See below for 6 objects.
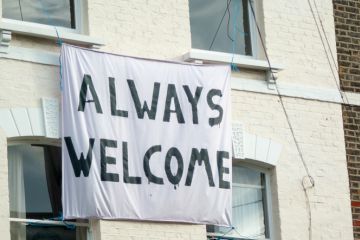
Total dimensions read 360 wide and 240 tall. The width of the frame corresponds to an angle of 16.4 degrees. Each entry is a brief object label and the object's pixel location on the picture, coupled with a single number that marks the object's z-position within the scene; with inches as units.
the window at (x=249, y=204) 635.5
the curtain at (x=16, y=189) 567.9
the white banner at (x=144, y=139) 579.8
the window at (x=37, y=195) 571.2
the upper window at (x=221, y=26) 658.8
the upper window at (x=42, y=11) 598.2
